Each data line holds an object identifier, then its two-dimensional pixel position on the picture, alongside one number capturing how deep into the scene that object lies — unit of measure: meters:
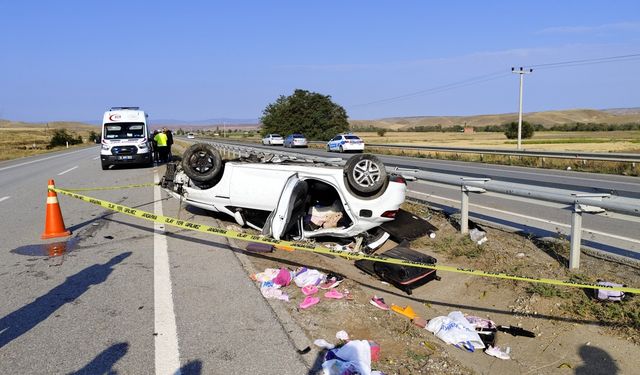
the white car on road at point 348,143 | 37.62
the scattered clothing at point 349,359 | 3.32
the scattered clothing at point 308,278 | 5.22
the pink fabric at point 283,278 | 5.24
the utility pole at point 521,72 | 37.50
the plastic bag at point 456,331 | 4.25
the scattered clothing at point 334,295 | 4.85
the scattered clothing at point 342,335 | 3.93
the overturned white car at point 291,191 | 6.67
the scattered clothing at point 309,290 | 4.99
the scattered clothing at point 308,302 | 4.61
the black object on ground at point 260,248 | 6.49
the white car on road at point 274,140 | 54.03
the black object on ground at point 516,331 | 4.46
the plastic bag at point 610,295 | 4.49
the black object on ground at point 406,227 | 6.94
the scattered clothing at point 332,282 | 5.16
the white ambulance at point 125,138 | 20.39
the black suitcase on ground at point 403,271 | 5.48
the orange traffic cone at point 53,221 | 7.44
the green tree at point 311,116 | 67.88
